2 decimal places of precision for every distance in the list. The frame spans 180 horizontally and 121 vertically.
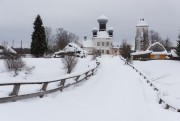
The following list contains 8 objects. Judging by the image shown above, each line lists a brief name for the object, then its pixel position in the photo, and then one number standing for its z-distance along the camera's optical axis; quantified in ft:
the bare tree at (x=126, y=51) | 219.21
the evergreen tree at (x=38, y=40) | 189.22
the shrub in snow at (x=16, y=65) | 151.57
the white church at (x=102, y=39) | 338.40
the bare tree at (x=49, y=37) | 308.22
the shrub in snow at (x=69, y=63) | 149.97
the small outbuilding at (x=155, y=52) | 227.41
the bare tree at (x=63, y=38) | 290.93
